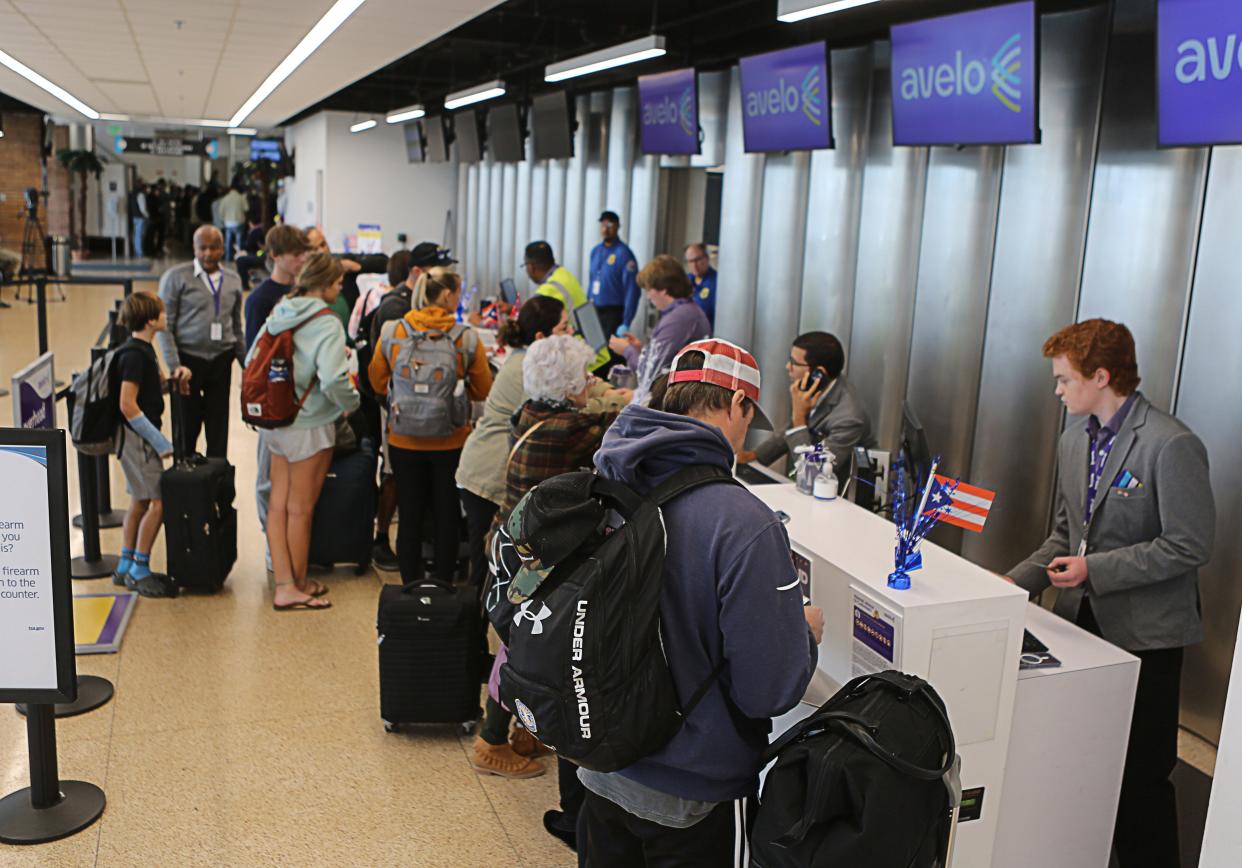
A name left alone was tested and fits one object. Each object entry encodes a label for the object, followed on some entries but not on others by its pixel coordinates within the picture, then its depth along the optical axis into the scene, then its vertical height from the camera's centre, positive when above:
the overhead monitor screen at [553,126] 11.24 +1.09
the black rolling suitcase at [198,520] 5.46 -1.54
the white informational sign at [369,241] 14.38 -0.26
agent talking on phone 4.75 -0.70
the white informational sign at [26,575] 3.26 -1.10
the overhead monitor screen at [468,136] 15.62 +1.30
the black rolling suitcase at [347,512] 5.88 -1.56
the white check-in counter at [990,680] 2.62 -1.09
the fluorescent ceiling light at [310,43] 7.21 +1.44
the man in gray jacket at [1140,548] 3.19 -0.85
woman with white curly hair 3.70 -0.69
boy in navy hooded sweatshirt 2.13 -0.75
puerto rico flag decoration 2.85 -0.66
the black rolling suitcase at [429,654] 4.14 -1.62
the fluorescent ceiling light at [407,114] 15.07 +1.54
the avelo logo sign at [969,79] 4.97 +0.83
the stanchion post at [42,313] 6.43 -0.64
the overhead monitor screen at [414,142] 17.56 +1.33
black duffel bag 2.04 -1.02
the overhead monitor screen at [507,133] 13.04 +1.14
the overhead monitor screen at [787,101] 6.78 +0.91
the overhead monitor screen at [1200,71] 4.00 +0.71
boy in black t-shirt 5.30 -1.12
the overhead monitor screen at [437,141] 16.73 +1.29
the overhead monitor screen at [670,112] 8.59 +1.00
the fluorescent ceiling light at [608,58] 7.28 +1.25
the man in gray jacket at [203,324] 6.82 -0.68
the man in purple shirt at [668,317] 6.71 -0.49
